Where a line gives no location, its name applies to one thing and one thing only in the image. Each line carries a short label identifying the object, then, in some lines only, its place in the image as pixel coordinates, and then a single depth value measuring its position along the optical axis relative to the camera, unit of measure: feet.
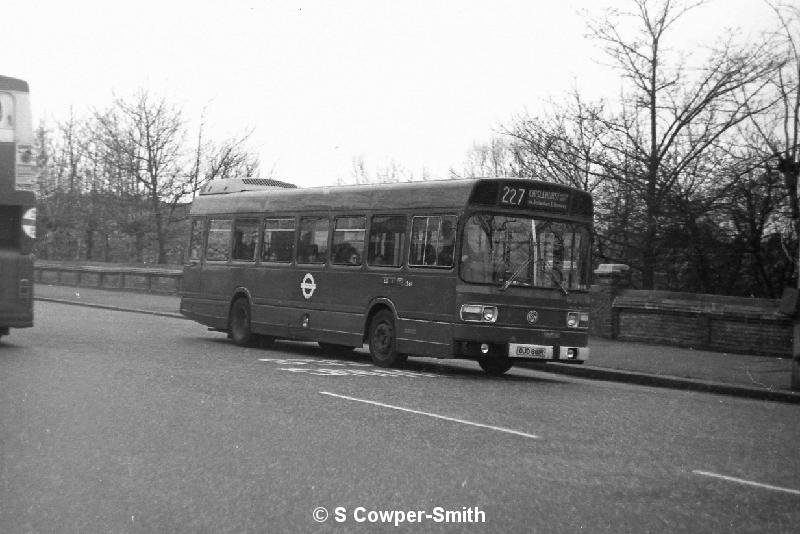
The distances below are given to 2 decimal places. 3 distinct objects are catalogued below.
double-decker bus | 54.60
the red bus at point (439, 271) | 51.49
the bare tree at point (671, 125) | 94.99
